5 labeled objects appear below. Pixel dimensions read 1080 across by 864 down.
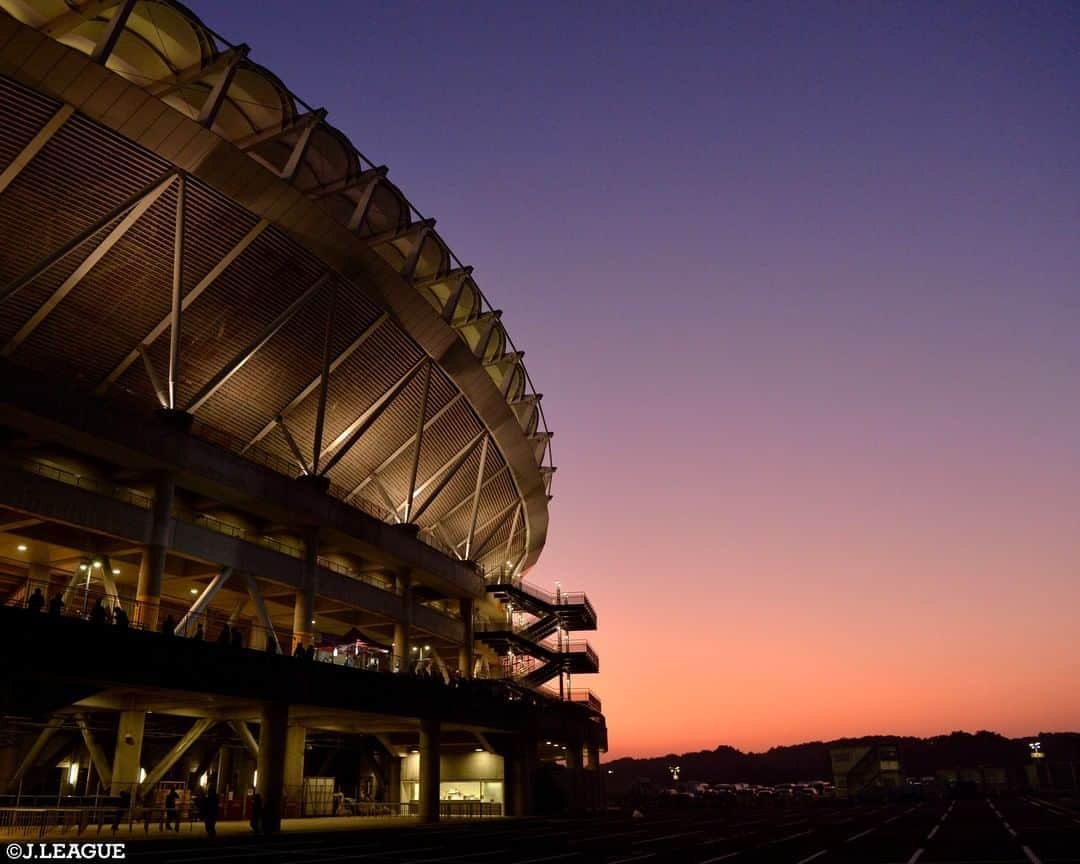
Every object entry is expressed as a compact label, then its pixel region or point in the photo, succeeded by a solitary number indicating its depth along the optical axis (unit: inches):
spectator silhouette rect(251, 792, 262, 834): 1009.5
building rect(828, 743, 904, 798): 3275.1
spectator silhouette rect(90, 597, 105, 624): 928.9
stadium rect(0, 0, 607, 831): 1060.5
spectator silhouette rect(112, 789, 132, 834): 941.8
